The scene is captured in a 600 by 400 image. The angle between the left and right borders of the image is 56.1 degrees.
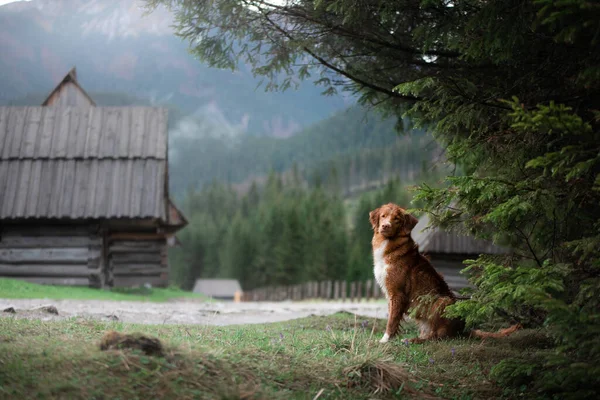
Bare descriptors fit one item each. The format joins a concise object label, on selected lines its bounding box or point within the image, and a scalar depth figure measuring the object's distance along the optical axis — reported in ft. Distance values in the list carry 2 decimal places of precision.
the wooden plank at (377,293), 106.11
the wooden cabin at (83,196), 56.44
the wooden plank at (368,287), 100.33
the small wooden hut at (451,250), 66.28
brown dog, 21.94
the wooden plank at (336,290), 110.52
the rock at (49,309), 27.32
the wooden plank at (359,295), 98.72
